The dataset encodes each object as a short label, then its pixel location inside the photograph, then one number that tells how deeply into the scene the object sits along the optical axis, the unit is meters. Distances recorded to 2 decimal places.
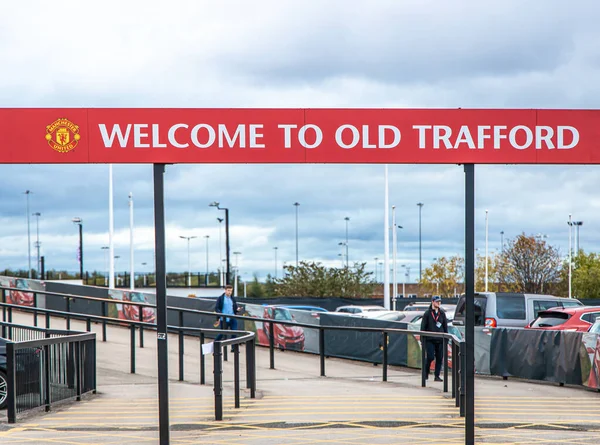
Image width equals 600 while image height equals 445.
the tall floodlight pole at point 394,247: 59.47
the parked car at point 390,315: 28.35
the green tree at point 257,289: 108.10
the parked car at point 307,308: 36.99
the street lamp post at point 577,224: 90.38
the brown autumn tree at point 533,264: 77.06
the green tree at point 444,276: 89.88
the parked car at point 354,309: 38.19
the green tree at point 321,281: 72.44
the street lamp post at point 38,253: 90.25
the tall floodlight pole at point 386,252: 45.50
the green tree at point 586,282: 77.75
